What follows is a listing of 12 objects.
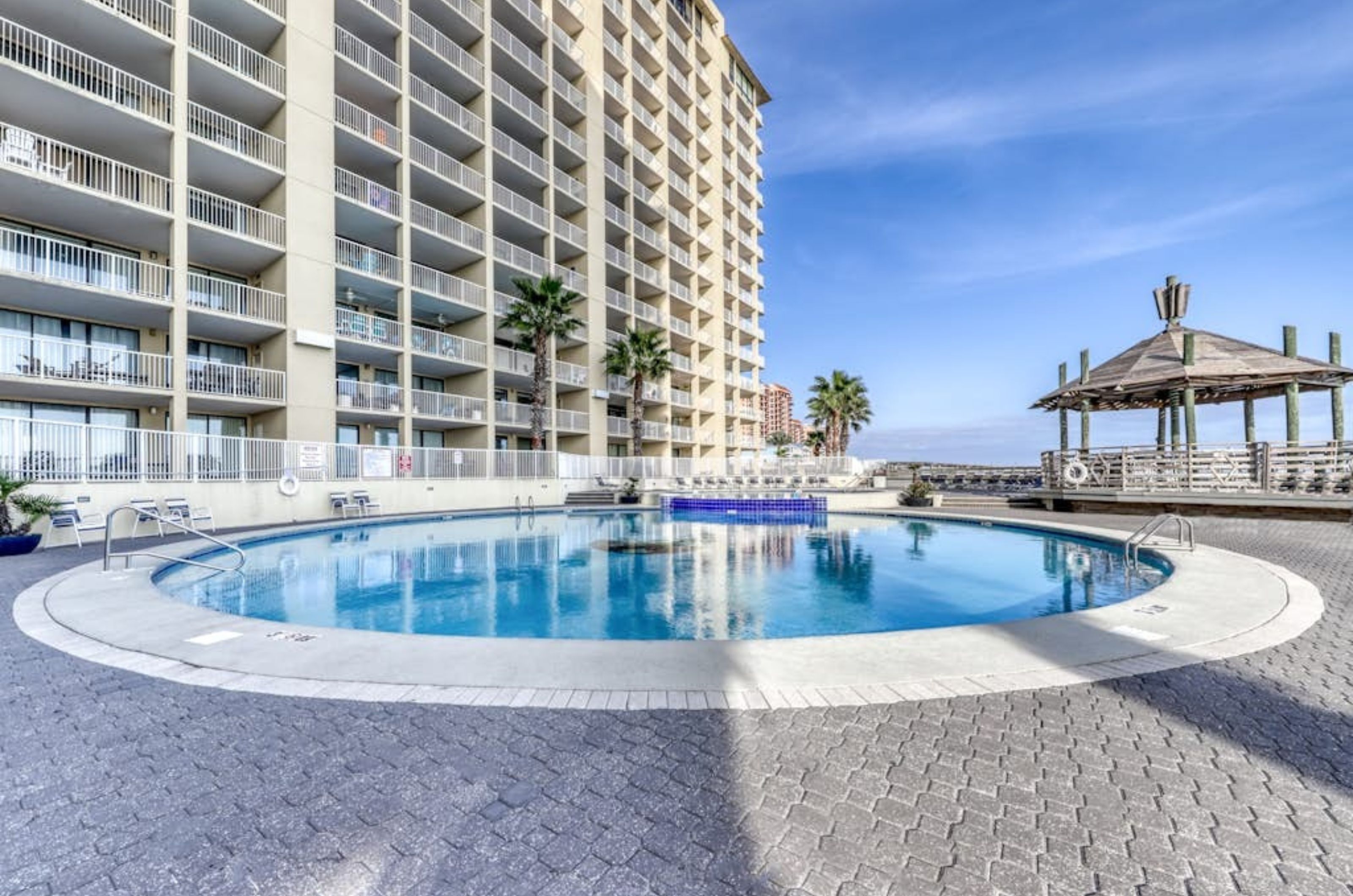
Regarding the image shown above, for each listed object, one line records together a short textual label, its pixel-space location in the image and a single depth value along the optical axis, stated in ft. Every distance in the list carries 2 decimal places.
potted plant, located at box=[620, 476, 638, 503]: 80.33
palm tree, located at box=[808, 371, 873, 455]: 135.03
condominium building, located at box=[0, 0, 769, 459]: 47.65
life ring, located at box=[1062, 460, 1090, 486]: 61.11
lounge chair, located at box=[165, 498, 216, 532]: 42.88
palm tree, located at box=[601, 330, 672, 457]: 93.66
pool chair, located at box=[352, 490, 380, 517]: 56.59
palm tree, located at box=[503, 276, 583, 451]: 75.56
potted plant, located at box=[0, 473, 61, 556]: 31.86
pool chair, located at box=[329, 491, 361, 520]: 54.54
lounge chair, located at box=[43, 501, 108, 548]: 36.24
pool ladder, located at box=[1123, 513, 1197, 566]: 27.66
